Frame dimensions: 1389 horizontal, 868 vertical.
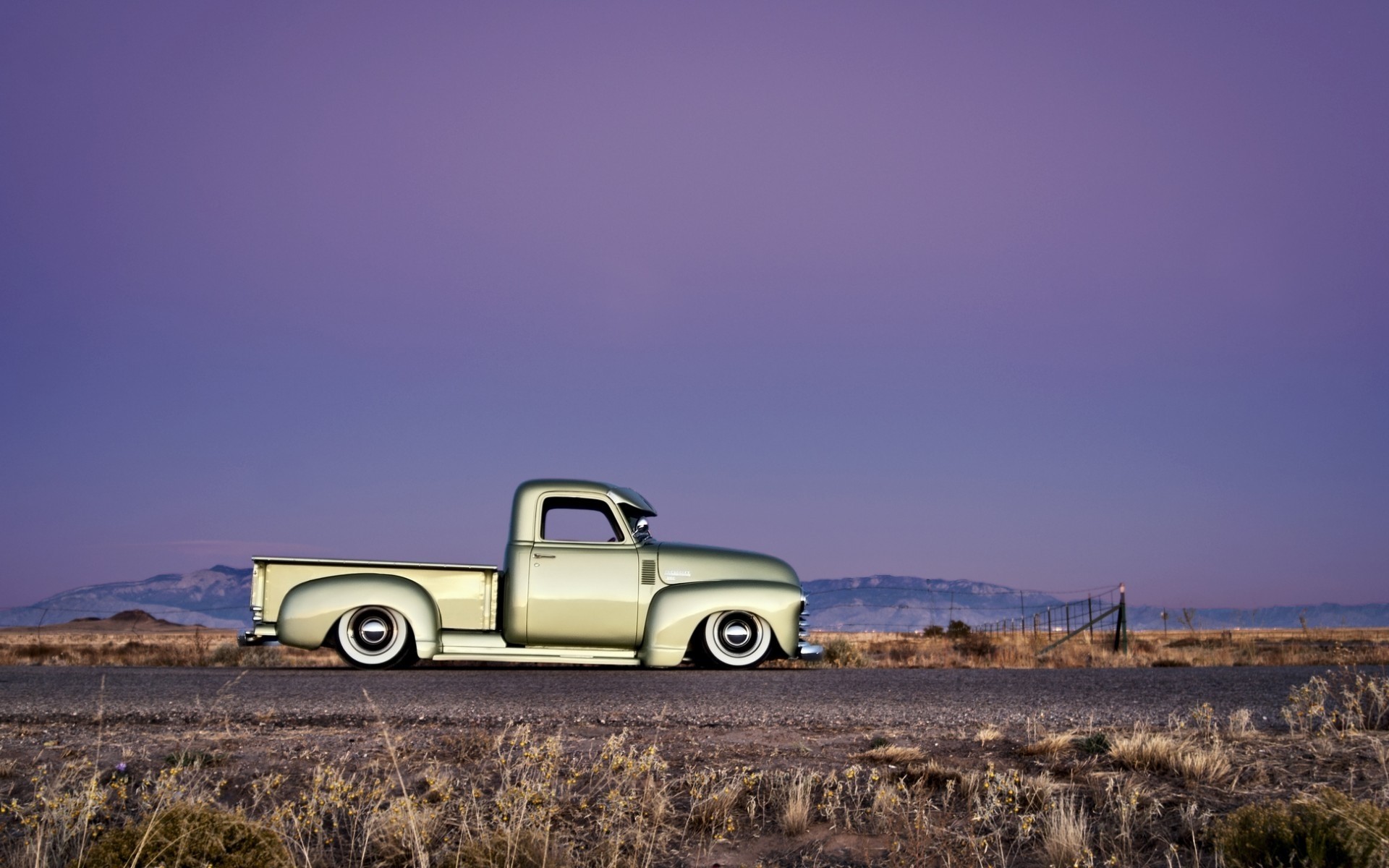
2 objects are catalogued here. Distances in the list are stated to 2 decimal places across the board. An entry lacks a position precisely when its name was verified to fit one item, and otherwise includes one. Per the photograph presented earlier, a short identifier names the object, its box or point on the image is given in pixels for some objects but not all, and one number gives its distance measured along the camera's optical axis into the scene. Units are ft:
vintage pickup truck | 39.81
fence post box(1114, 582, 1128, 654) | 73.56
